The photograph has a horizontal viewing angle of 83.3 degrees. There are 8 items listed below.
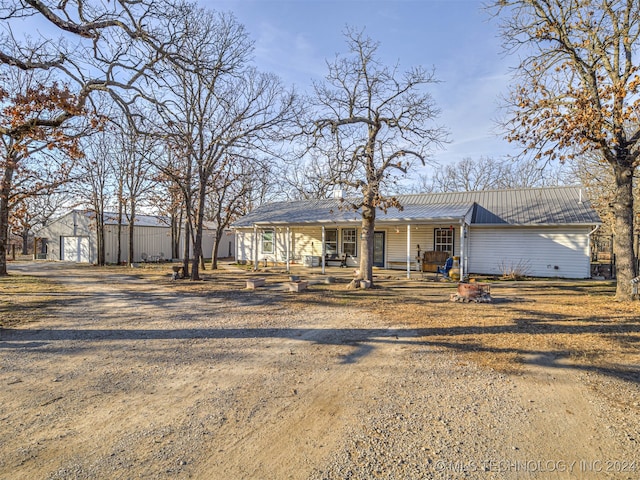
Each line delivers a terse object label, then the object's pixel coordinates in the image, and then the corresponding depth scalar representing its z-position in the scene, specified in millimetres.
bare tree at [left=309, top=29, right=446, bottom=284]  11094
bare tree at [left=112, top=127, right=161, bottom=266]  24016
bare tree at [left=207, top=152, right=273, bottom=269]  15398
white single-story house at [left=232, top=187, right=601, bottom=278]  15133
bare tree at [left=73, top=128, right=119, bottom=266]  24984
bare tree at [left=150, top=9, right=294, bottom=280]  13949
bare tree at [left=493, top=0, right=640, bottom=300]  8664
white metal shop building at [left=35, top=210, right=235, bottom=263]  26703
